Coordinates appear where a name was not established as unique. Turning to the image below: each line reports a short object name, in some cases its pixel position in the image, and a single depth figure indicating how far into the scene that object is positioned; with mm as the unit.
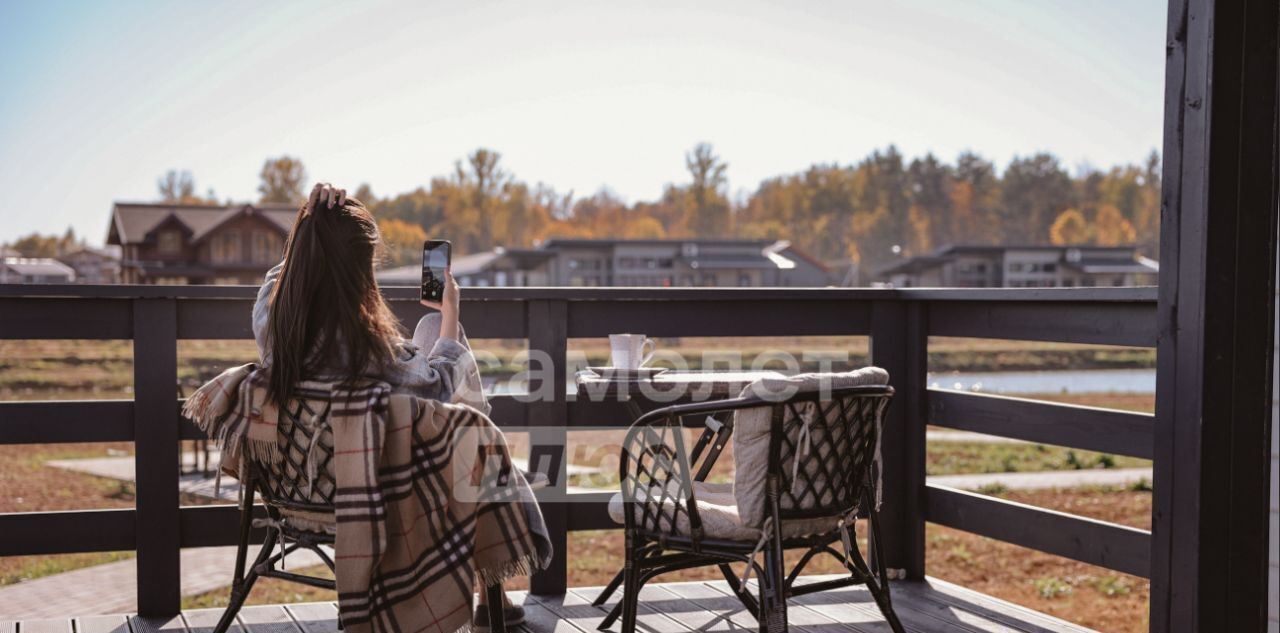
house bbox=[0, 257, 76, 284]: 46406
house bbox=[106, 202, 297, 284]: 41031
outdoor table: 2832
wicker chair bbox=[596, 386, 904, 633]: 2348
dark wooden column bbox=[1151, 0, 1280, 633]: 2477
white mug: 3021
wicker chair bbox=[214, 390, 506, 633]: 2248
